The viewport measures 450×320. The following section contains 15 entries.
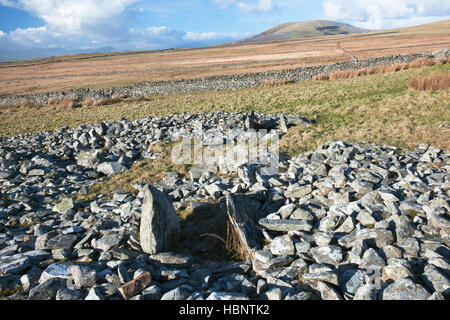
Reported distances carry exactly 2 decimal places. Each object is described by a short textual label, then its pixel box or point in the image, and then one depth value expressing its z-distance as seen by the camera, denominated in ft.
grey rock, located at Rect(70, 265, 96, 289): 18.15
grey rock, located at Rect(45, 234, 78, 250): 24.17
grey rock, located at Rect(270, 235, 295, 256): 21.31
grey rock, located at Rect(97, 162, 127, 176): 45.11
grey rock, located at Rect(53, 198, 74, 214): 33.32
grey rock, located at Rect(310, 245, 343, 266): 19.33
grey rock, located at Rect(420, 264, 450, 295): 15.80
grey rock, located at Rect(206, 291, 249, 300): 16.28
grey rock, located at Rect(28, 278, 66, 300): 17.37
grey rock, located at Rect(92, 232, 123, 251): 23.30
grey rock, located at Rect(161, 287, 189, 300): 16.56
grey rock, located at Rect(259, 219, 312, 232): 23.65
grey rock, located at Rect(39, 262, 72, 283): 19.13
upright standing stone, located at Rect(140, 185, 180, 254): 22.48
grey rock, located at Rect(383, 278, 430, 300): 15.07
